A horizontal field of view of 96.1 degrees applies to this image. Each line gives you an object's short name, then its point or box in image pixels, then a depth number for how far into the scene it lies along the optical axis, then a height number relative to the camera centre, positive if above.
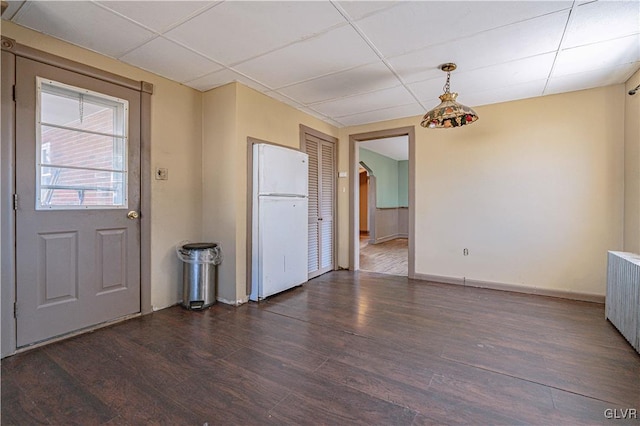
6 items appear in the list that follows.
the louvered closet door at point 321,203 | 4.39 +0.14
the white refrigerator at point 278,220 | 3.30 -0.10
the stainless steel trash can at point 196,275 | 3.04 -0.68
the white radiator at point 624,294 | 2.15 -0.68
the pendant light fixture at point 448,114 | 2.61 +0.90
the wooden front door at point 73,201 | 2.18 +0.08
